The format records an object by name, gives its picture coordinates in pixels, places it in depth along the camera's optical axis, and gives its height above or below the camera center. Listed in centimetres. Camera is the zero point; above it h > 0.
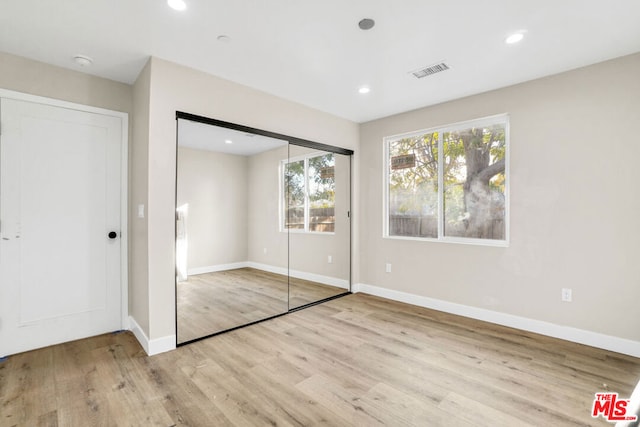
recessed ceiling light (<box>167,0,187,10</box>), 201 +143
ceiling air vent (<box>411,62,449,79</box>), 288 +143
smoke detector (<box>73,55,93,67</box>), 268 +141
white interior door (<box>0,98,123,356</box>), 264 -10
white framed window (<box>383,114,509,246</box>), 342 +39
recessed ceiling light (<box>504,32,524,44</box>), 236 +143
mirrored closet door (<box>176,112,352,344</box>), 299 -13
